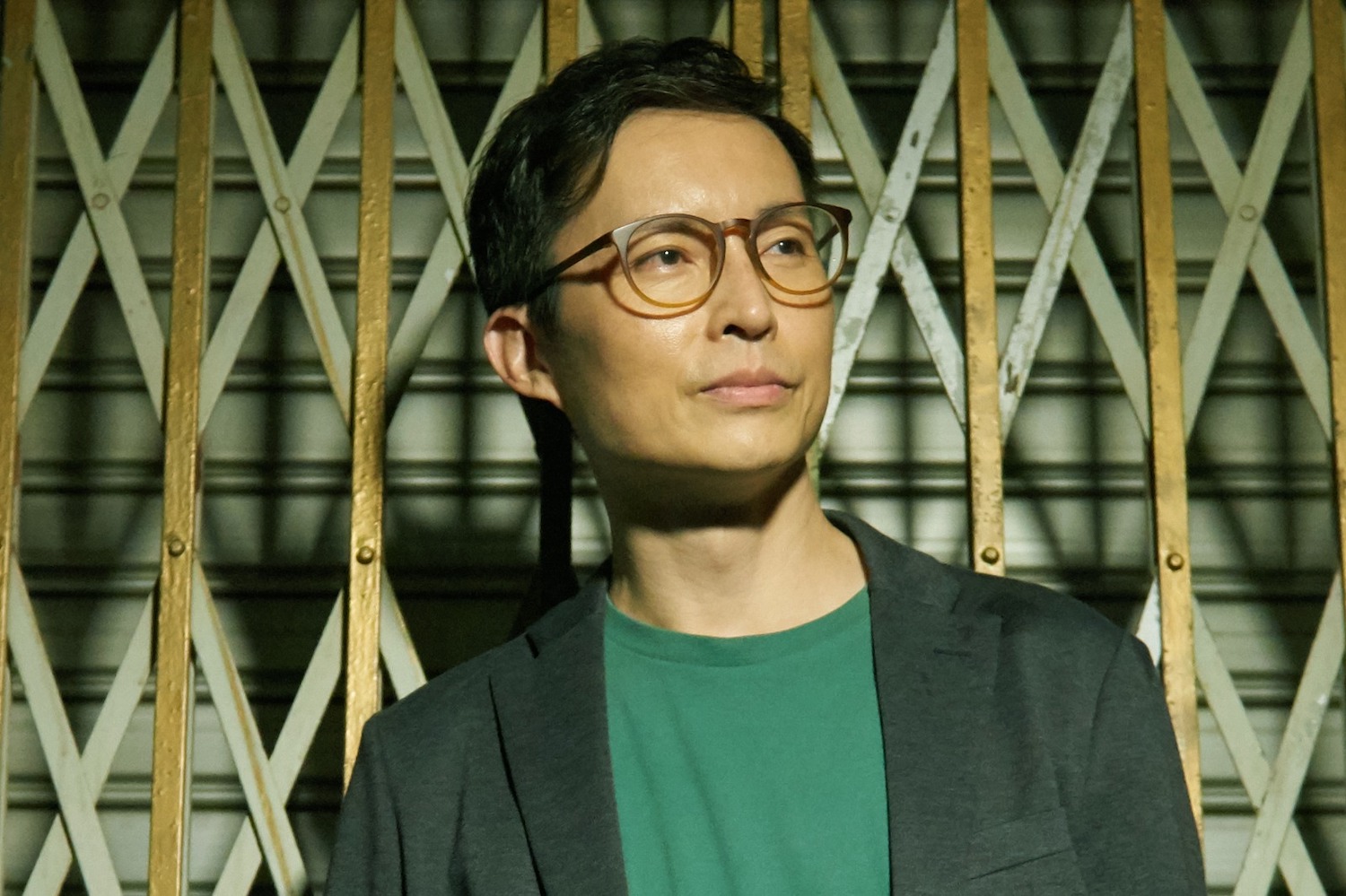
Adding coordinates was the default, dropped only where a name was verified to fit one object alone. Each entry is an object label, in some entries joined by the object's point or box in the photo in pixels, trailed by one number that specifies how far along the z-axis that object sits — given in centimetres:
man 151
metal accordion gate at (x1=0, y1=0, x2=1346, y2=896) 173
